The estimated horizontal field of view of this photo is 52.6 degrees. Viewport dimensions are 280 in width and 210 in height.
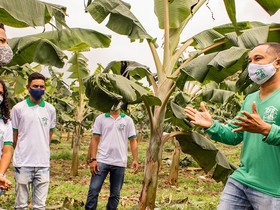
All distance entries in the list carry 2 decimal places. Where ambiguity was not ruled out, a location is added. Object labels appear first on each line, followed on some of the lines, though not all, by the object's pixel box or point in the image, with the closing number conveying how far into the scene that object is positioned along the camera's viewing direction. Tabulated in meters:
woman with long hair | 2.42
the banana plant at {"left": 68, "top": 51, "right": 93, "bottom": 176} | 7.88
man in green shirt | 1.77
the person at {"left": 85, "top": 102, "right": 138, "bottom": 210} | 3.65
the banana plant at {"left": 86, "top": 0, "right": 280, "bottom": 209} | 2.93
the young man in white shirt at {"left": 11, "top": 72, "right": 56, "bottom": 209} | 2.97
